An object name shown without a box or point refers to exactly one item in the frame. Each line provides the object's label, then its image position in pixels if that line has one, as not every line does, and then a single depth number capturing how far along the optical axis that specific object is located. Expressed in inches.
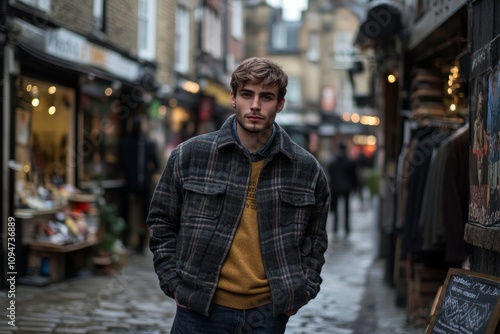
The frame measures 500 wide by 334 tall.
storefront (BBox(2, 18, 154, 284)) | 372.8
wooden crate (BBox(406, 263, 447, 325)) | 311.9
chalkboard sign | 168.9
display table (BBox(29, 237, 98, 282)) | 385.1
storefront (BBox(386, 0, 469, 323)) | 259.1
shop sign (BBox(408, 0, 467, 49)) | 278.1
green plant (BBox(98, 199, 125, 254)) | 434.3
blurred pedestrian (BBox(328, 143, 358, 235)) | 717.9
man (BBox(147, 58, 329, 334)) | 141.8
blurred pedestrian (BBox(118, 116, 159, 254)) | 522.3
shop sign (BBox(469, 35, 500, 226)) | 189.3
